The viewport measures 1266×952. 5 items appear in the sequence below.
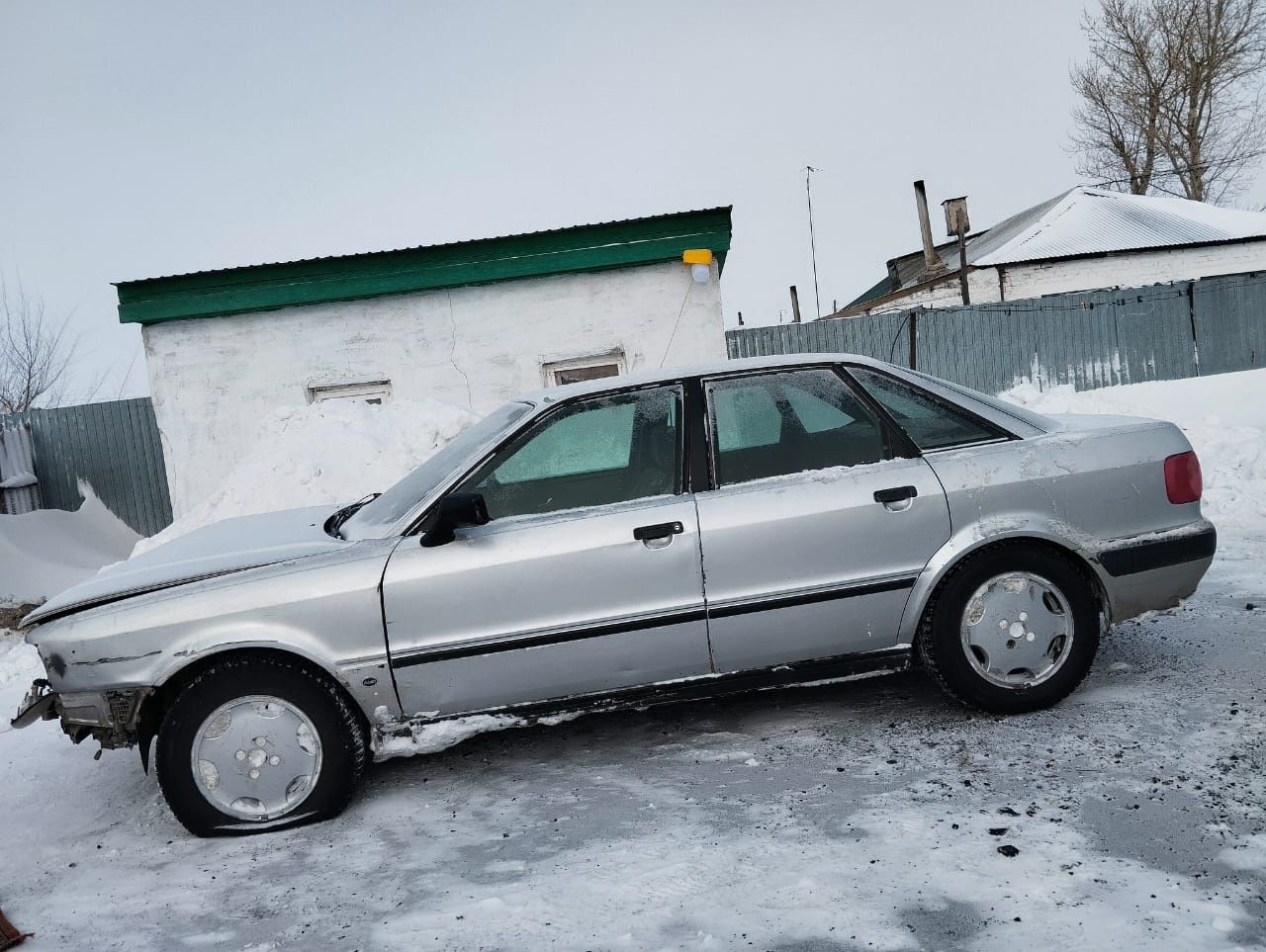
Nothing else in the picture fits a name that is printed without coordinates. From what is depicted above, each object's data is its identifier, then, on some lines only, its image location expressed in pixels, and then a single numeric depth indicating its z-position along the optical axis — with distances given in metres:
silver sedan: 3.23
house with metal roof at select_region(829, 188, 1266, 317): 25.44
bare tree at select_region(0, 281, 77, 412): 23.77
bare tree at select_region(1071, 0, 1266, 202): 30.09
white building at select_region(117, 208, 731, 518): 10.52
